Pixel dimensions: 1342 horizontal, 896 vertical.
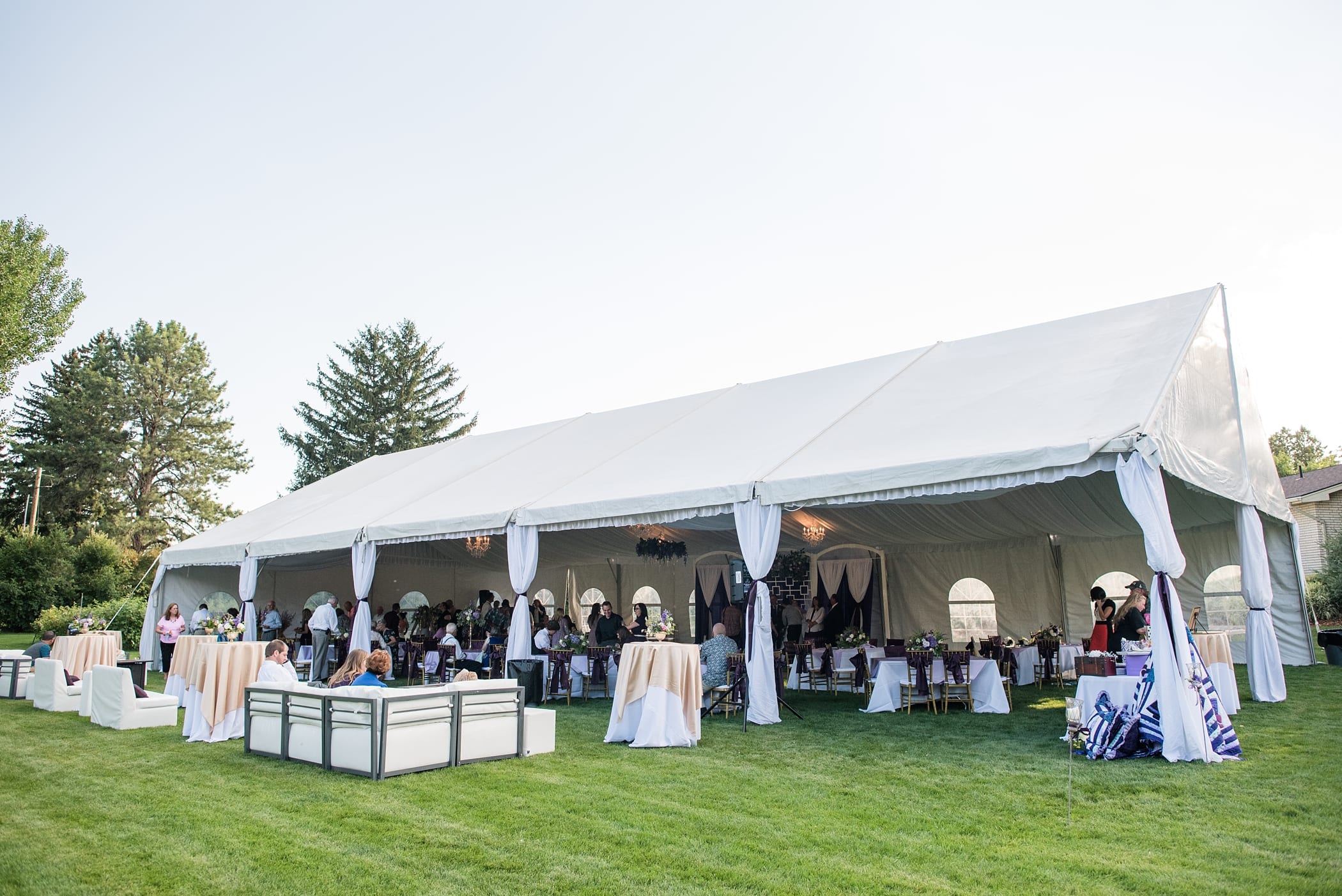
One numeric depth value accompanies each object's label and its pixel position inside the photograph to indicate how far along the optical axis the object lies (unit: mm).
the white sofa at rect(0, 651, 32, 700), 11422
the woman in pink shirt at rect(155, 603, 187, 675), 13695
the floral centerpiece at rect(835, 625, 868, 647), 11992
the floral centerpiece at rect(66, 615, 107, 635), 12209
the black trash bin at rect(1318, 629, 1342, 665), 13242
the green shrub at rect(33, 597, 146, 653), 21594
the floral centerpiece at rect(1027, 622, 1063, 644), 12367
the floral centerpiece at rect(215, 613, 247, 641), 9492
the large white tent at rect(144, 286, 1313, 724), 8148
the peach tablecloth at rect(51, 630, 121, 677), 11773
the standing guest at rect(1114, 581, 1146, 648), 8414
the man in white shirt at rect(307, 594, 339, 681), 13914
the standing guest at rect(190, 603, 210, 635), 10594
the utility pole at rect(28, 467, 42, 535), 30562
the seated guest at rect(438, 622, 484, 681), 13352
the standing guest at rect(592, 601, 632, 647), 12930
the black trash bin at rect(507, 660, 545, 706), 10594
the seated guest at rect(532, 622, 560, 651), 11898
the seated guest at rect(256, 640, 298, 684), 7602
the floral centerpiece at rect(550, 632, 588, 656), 11945
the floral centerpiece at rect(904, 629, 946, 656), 9930
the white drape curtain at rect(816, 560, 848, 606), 15789
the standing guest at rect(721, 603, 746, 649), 11732
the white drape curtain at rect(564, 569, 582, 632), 19578
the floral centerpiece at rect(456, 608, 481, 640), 14594
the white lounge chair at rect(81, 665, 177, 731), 8781
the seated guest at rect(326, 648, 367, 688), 7137
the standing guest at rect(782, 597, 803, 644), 15023
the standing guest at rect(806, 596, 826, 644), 14641
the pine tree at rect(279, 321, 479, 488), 35906
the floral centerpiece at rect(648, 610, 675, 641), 8406
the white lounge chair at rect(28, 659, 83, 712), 10047
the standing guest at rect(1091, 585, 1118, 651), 9148
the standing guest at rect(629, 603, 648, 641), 12859
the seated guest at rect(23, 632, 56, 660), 11680
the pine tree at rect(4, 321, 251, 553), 33812
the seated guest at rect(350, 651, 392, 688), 6914
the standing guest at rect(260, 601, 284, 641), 15156
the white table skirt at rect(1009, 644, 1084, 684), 12648
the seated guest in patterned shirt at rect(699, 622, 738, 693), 9281
